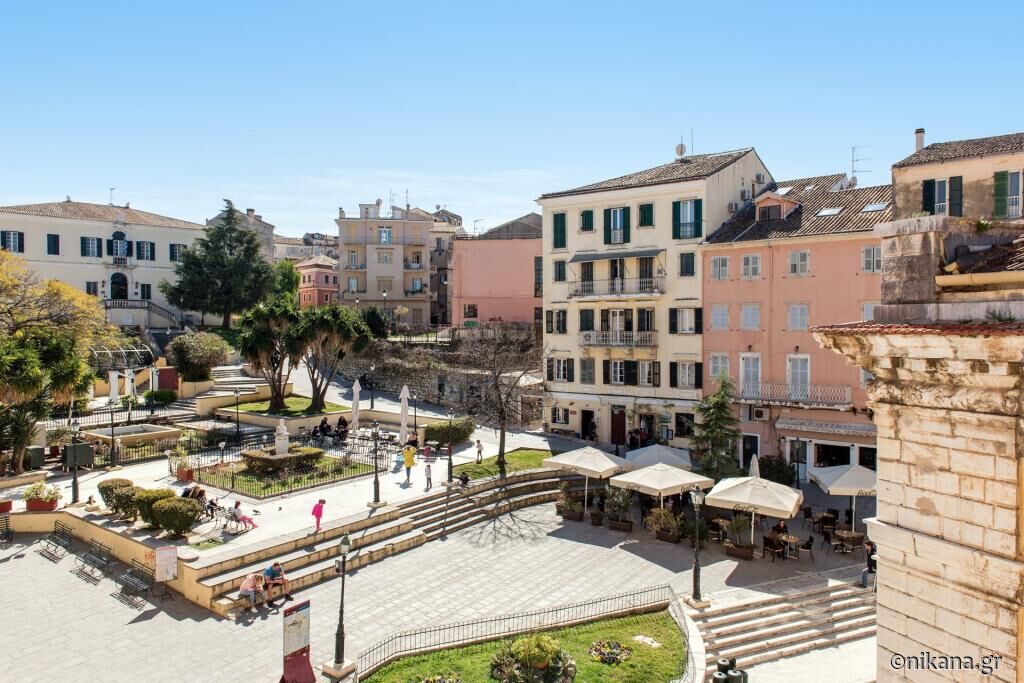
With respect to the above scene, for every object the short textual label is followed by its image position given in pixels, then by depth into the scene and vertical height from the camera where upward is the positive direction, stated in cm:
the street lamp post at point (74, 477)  2411 -505
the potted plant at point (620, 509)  2328 -609
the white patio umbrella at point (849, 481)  2102 -475
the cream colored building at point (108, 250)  5391 +652
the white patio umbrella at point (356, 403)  3500 -369
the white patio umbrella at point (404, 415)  3144 -392
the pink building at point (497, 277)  5497 +401
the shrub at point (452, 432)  3256 -485
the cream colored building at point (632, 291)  3412 +182
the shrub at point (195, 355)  4388 -155
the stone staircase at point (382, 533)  1834 -631
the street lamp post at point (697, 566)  1672 -574
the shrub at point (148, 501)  2067 -502
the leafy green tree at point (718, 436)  2447 -384
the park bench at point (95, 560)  2005 -668
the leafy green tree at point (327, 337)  3897 -46
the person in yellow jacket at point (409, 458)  2684 -495
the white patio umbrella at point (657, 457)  2544 -478
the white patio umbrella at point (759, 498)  1959 -490
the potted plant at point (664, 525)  2192 -626
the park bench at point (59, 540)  2156 -660
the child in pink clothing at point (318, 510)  2081 -536
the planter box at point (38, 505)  2334 -577
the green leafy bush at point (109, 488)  2255 -507
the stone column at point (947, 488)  704 -175
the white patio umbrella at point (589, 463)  2436 -483
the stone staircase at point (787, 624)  1555 -696
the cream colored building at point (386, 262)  6738 +638
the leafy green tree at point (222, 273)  5512 +448
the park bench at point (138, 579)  1834 -666
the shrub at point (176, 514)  2006 -525
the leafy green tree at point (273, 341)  3959 -67
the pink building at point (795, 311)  2972 +62
